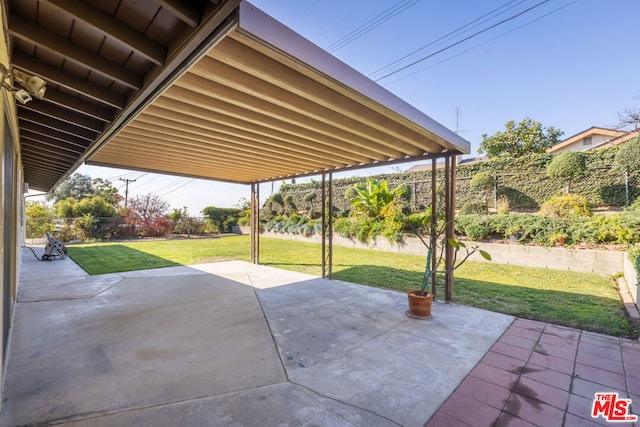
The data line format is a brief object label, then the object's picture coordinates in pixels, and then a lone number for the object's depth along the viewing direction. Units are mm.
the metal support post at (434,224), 4441
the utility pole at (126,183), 27453
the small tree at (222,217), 18562
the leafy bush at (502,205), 10093
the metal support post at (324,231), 6234
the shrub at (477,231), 8789
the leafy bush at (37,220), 13531
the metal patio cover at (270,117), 2059
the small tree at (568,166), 9008
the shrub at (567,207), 8422
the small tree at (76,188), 28414
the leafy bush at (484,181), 10586
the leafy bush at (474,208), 10602
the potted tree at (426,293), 3857
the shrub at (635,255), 4049
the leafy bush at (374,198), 11867
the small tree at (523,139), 16484
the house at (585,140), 18641
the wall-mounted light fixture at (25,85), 1768
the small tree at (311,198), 16491
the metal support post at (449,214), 4504
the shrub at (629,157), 7980
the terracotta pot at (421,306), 3854
